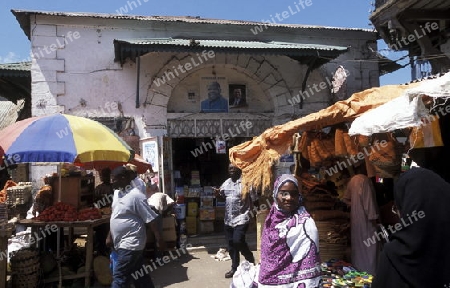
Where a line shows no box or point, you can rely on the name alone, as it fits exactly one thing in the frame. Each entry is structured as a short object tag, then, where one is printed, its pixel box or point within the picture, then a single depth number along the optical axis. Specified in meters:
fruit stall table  5.68
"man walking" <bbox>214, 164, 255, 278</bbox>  5.81
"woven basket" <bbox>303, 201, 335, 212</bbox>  4.98
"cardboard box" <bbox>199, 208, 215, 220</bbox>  9.38
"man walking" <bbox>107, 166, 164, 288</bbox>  4.22
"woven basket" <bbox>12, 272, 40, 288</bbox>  5.41
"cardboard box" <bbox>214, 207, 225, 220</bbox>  9.61
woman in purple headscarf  2.72
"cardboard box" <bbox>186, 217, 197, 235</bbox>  9.32
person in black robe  2.06
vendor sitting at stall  6.61
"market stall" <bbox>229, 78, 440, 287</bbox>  4.08
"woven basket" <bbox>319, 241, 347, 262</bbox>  4.68
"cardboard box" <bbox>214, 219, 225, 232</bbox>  9.73
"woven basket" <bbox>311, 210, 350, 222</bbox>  4.84
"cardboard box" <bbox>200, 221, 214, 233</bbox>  9.41
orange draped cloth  3.94
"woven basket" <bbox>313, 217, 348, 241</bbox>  4.75
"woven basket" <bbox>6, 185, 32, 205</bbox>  7.73
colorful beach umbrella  4.83
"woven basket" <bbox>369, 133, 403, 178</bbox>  4.20
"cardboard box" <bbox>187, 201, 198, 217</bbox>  9.44
